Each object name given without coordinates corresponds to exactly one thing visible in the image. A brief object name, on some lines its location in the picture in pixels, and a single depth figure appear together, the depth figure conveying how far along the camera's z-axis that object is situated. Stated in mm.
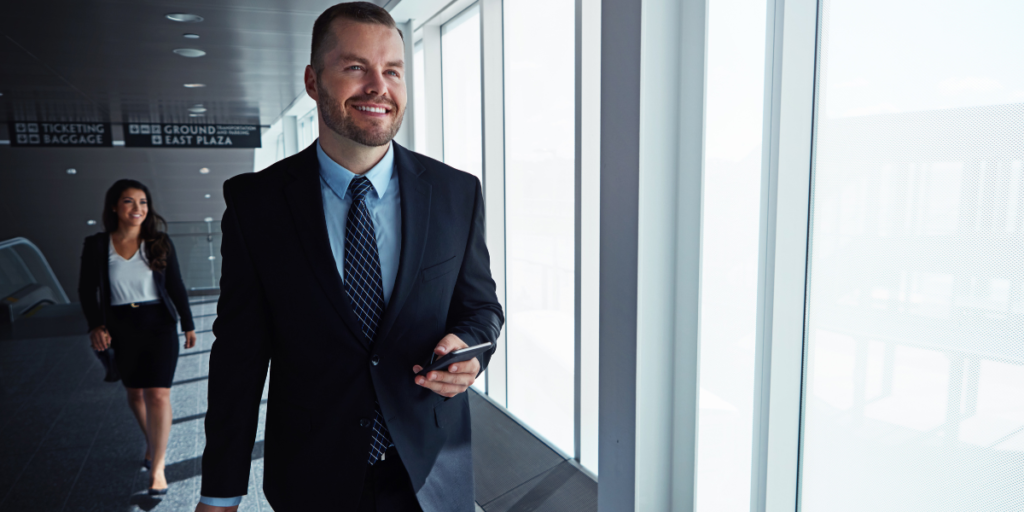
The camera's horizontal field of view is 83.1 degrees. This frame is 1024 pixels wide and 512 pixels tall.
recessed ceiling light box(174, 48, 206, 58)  5414
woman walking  3443
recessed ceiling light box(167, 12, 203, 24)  4273
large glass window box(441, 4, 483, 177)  4250
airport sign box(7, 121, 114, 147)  8000
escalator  8164
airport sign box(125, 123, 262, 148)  8297
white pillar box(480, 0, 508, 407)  3770
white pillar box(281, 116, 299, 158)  11602
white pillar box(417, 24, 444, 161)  4637
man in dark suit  1265
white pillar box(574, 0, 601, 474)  2619
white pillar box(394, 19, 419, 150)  4371
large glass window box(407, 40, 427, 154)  4688
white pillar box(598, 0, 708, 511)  1768
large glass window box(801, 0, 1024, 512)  1171
